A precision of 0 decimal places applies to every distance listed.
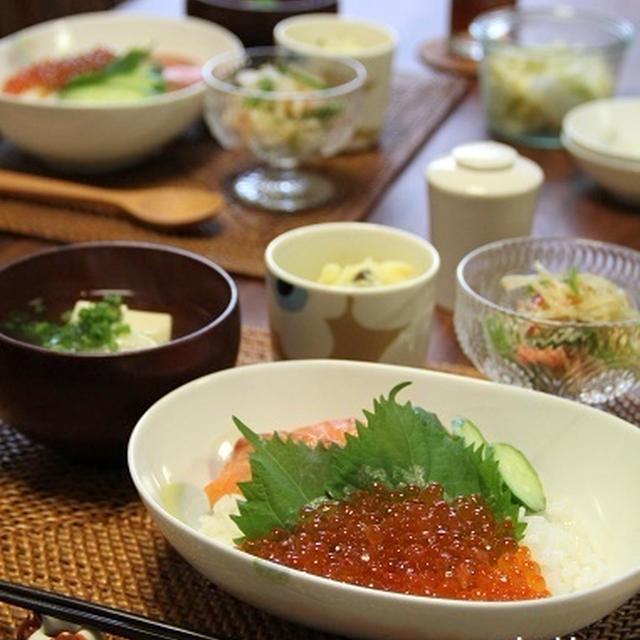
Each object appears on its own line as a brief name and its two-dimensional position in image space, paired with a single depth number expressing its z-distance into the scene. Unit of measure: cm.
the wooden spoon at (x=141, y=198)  122
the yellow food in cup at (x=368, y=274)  104
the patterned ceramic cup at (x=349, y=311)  101
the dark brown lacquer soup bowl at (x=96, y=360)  94
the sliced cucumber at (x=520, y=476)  90
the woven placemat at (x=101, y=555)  89
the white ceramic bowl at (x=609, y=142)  126
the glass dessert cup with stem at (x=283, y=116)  125
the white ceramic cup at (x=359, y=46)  134
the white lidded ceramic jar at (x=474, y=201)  113
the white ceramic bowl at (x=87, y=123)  125
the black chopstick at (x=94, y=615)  80
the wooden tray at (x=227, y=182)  121
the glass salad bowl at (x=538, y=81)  137
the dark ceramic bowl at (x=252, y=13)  143
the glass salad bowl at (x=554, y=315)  100
